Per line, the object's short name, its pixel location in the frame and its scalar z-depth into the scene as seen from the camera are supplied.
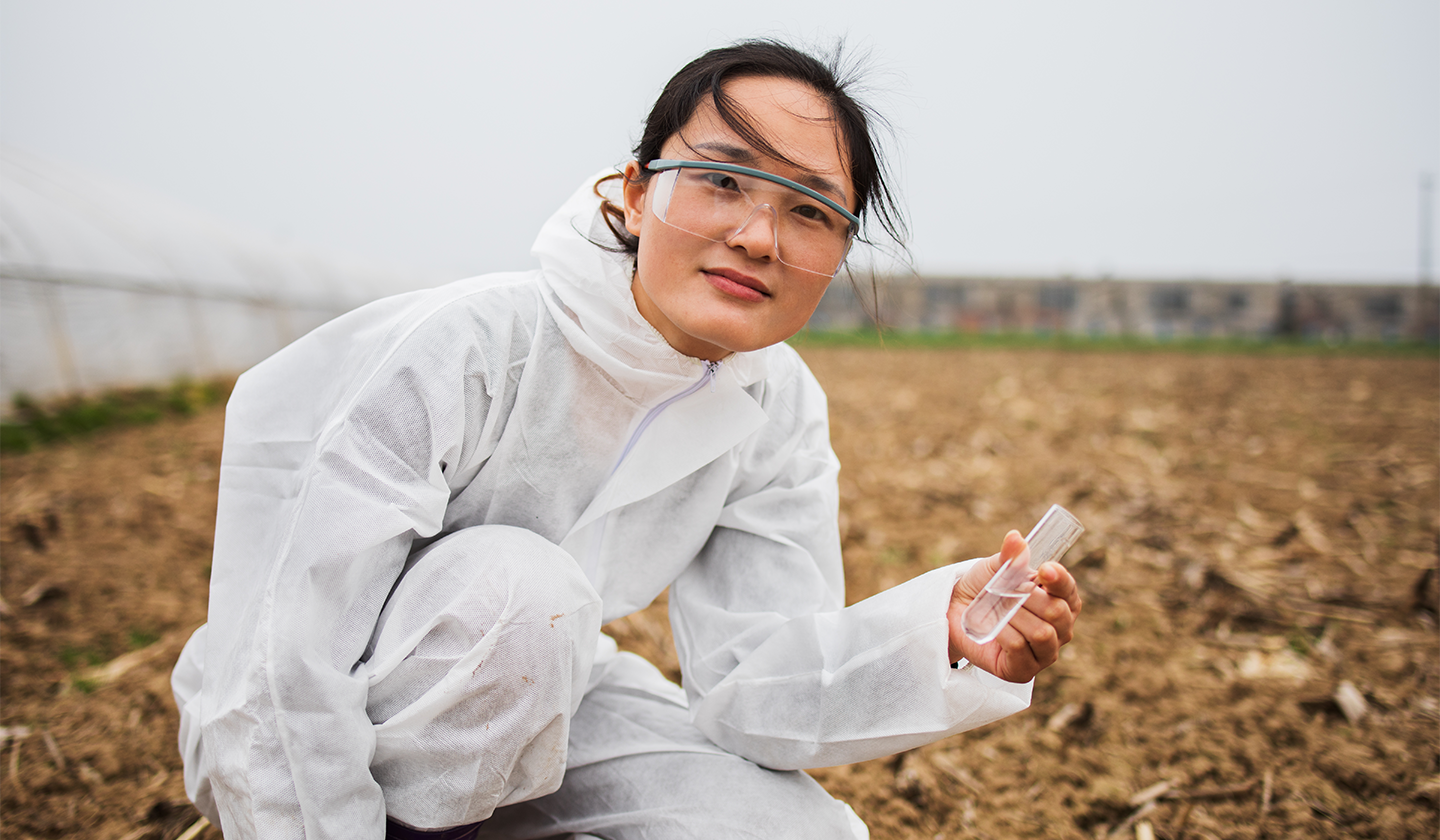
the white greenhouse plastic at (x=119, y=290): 5.19
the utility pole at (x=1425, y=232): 28.62
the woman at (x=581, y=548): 1.11
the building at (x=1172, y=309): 26.89
